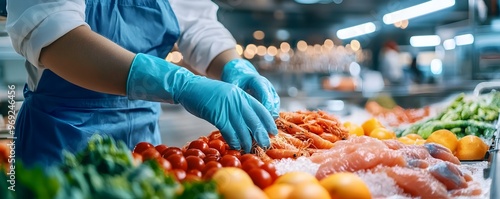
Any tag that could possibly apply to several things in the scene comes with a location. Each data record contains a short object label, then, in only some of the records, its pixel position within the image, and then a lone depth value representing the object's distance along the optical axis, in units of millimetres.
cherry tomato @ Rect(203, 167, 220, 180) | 1477
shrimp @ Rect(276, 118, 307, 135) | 2359
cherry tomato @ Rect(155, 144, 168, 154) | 1907
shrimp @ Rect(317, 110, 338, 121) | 2590
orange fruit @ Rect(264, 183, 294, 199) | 1282
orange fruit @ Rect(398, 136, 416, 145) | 2529
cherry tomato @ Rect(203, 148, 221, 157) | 1918
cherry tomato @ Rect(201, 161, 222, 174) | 1617
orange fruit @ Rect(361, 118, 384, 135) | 2879
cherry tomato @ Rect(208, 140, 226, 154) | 2004
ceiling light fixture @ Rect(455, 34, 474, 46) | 11141
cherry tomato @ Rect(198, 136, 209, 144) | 2185
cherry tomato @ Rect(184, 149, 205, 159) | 1848
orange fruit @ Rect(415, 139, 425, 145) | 2508
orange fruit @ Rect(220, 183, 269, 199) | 1141
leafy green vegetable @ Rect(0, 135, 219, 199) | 841
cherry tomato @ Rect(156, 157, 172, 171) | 1563
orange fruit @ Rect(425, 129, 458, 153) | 2508
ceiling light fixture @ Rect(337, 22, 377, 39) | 12975
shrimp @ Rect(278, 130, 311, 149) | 2203
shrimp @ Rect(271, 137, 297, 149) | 2080
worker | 1896
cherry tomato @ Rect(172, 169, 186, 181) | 1487
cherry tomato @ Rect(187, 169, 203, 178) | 1561
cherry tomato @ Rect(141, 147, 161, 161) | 1721
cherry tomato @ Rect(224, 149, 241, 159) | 1859
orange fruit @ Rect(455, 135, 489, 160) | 2377
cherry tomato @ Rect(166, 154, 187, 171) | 1657
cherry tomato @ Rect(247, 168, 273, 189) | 1475
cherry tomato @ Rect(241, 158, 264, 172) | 1587
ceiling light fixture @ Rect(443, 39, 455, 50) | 13000
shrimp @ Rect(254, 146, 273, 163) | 1924
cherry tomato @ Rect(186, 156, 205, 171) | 1677
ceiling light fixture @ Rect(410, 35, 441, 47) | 15460
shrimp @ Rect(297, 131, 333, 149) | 2299
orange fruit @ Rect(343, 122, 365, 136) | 2799
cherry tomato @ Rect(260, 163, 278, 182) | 1558
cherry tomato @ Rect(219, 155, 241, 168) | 1677
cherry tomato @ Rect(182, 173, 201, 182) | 1455
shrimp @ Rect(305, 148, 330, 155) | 2168
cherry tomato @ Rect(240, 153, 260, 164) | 1740
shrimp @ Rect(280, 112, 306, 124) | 2487
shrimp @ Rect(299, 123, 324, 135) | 2412
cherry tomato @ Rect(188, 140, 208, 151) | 1986
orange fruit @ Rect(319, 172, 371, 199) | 1307
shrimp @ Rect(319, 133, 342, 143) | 2393
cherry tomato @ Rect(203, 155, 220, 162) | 1821
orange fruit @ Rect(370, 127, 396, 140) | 2643
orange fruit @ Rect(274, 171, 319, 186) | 1353
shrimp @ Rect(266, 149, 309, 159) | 2000
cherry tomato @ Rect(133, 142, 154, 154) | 1911
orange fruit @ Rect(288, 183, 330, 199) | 1207
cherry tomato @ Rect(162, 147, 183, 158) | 1812
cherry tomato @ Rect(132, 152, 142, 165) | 1613
